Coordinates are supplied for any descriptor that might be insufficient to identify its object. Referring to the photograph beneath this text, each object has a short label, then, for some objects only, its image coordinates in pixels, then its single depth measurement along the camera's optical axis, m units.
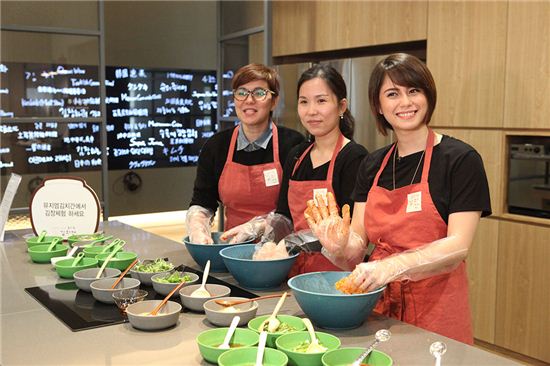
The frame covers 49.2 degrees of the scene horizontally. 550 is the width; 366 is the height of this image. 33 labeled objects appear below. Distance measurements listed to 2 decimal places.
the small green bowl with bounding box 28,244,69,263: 2.31
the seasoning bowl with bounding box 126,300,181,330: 1.55
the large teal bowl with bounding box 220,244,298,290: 1.89
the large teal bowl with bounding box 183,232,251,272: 2.15
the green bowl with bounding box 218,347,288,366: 1.30
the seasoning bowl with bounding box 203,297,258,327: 1.56
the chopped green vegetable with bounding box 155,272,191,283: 1.87
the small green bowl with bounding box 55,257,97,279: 2.06
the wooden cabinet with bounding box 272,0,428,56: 3.83
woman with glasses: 2.50
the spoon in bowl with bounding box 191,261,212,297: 1.75
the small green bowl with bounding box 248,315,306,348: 1.51
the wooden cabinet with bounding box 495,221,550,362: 3.14
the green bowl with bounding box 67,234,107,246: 2.46
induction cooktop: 1.64
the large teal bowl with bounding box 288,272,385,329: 1.51
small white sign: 2.66
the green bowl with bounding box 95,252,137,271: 2.09
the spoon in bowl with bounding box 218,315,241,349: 1.39
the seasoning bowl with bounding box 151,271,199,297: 1.81
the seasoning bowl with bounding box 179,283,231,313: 1.69
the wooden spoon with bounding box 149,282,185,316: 1.61
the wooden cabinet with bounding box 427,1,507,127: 3.30
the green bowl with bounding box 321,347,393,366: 1.28
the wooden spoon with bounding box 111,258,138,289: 1.82
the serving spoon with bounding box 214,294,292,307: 1.64
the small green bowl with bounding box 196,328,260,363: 1.41
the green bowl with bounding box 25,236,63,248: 2.43
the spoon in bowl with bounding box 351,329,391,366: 1.32
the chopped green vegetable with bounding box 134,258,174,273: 1.98
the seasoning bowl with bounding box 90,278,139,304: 1.77
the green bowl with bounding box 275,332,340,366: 1.30
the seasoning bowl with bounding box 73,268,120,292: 1.90
